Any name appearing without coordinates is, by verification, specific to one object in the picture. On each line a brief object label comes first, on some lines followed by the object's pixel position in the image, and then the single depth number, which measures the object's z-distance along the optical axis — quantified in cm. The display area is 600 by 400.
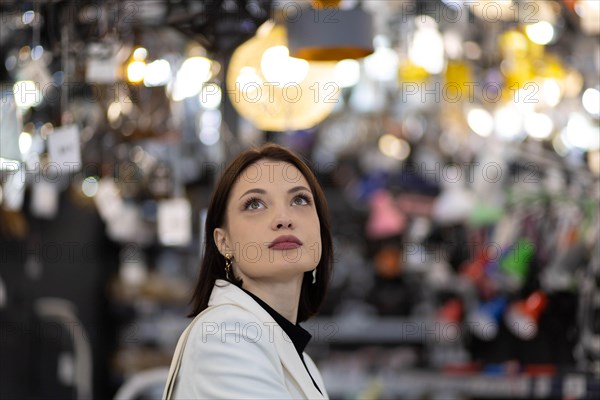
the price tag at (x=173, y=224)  710
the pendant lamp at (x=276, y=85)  616
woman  299
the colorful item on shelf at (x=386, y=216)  1116
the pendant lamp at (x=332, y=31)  486
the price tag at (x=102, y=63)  546
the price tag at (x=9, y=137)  445
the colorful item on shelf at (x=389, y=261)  1216
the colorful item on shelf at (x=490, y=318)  794
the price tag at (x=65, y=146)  463
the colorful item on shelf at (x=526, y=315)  737
